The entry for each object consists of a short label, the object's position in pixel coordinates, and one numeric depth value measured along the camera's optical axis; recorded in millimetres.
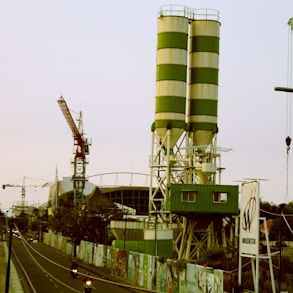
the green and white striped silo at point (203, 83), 92312
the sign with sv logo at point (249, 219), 39562
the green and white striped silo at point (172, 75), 89812
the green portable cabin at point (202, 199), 85250
